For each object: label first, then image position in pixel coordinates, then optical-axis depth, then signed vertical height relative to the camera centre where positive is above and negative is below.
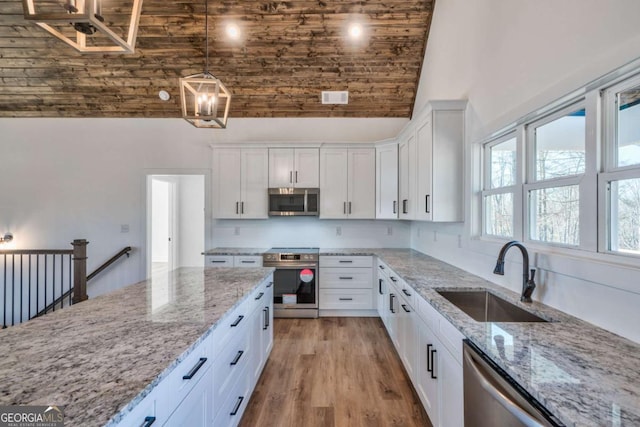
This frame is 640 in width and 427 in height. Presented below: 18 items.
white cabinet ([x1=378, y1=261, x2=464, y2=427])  1.49 -0.92
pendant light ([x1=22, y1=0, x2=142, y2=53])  1.23 +0.88
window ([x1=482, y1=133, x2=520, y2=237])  2.25 +0.24
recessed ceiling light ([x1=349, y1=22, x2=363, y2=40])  3.56 +2.30
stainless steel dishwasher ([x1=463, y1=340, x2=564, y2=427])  0.90 -0.65
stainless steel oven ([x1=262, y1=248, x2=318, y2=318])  3.98 -0.97
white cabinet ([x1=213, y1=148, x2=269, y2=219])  4.34 +0.47
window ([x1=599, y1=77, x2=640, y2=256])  1.31 +0.21
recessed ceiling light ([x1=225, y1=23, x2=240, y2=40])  3.57 +2.30
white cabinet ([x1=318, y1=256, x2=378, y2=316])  4.05 -0.99
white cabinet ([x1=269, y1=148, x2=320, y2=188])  4.32 +0.71
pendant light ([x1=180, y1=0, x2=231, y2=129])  2.05 +0.86
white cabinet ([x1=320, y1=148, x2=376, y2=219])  4.33 +0.47
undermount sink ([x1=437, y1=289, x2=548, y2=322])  1.91 -0.64
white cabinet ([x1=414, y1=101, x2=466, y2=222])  2.76 +0.54
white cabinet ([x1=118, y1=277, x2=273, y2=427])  0.96 -0.76
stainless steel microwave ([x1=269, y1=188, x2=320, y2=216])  4.30 +0.20
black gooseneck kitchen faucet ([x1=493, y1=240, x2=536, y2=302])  1.73 -0.34
